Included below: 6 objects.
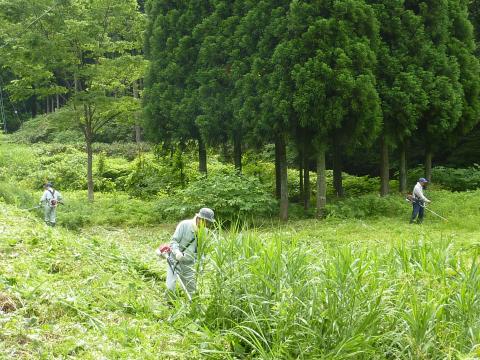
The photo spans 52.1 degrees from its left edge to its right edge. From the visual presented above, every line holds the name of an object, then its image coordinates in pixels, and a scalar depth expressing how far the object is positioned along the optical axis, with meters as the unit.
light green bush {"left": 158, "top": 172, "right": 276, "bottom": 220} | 14.34
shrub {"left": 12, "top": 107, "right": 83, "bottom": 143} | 34.44
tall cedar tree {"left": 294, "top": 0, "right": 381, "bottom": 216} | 13.73
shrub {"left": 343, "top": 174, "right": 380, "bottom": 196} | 20.45
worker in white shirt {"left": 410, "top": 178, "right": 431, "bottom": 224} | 13.14
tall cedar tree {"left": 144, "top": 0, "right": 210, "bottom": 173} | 17.66
